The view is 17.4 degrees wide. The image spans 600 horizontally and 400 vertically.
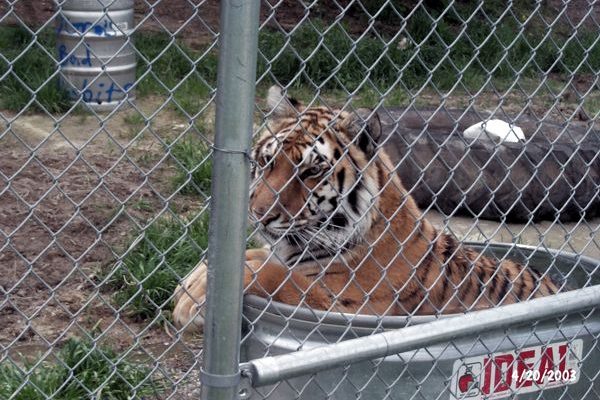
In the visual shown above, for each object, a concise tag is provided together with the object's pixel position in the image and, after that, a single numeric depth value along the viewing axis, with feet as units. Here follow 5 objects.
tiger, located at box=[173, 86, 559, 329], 19.72
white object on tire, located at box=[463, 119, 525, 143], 34.29
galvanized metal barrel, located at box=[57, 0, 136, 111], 37.91
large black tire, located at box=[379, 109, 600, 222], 32.31
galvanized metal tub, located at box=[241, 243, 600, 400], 15.71
